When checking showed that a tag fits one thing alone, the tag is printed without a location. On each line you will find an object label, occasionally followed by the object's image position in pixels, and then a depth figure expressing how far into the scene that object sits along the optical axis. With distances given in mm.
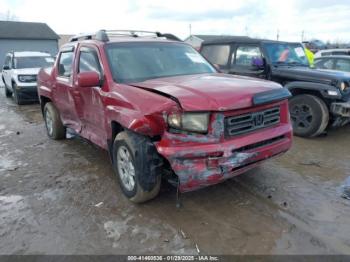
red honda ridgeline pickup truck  3104
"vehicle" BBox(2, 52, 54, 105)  11227
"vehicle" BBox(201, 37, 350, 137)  5980
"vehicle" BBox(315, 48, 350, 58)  12945
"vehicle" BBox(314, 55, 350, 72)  9086
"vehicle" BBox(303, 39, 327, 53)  28462
